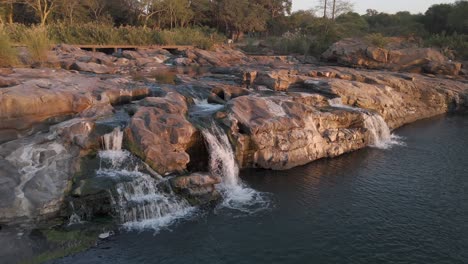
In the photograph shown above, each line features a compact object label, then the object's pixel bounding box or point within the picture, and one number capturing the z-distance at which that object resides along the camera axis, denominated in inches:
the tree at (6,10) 1766.7
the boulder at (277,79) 924.6
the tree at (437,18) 2097.7
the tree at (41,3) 1635.7
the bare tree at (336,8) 2198.0
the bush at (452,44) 1640.0
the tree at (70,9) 1870.2
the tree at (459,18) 1923.0
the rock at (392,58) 1429.6
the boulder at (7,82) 627.5
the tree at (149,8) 2070.7
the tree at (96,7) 1985.7
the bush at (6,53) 796.6
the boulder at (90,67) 1009.5
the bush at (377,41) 1585.9
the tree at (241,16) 2251.5
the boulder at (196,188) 513.7
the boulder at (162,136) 532.1
